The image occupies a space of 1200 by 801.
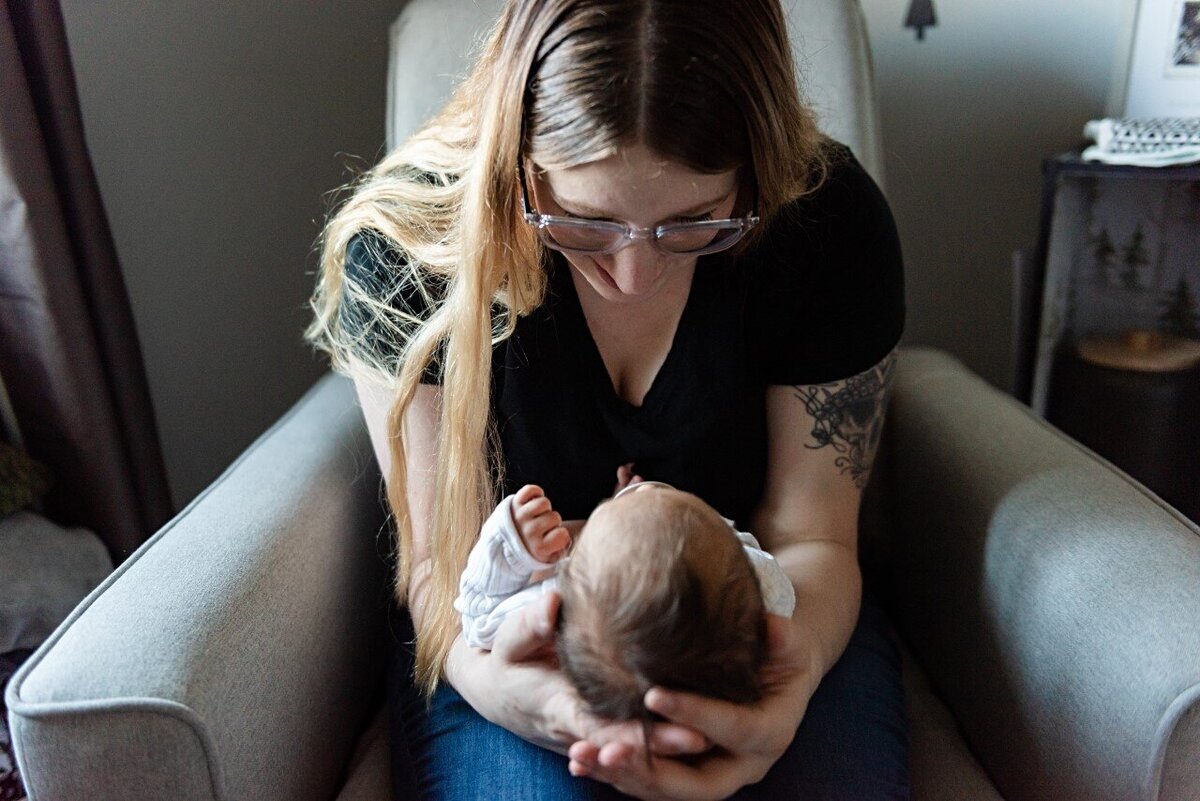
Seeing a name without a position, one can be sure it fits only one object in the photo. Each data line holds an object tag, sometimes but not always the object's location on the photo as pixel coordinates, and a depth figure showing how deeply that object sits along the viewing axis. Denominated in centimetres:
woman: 87
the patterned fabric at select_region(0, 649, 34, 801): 117
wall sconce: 168
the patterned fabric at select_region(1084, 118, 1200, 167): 140
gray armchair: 86
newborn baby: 84
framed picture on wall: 153
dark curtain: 132
